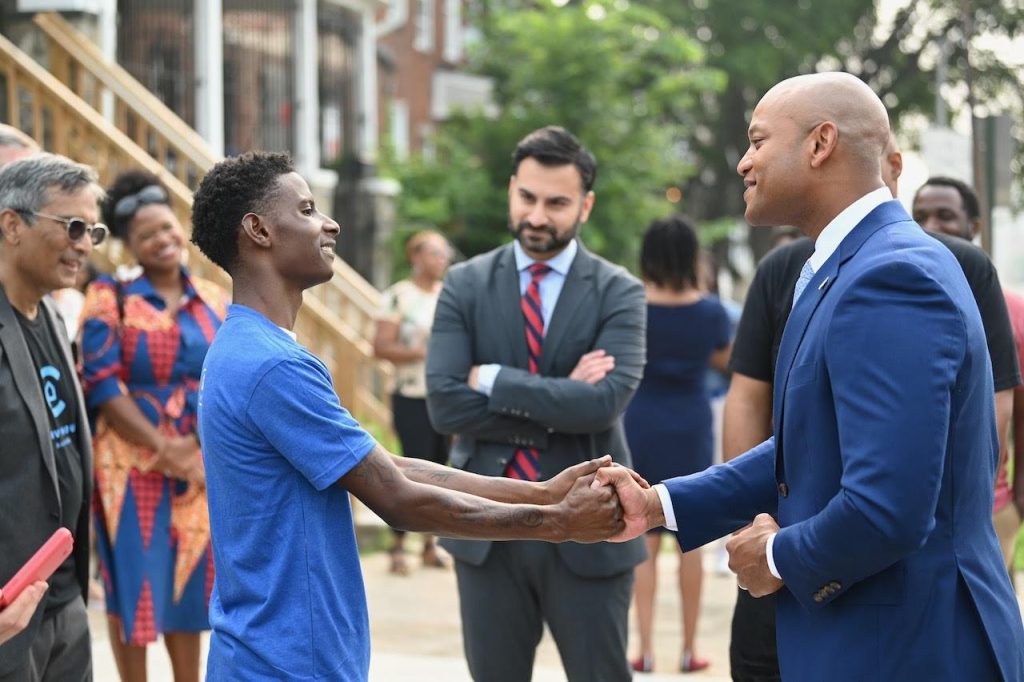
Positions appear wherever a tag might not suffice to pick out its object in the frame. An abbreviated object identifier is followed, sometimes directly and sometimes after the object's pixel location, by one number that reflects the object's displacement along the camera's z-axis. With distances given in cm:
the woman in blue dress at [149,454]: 582
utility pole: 991
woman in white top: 962
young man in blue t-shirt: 329
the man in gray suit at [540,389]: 499
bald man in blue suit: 289
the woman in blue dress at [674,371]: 777
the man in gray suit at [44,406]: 411
